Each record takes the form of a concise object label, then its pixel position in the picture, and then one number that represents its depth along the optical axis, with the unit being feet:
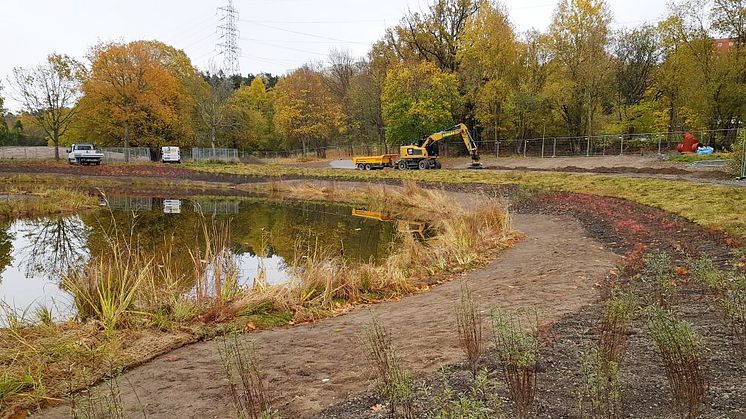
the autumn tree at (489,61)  132.98
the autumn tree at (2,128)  165.71
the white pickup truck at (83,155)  141.18
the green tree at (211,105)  171.22
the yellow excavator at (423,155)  116.37
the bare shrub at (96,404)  10.10
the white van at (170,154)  153.79
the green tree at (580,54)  116.47
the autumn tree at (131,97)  140.05
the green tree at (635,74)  132.16
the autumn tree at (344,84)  188.85
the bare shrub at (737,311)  12.89
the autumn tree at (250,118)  180.34
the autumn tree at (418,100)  131.64
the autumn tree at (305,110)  176.14
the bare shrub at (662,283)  16.60
